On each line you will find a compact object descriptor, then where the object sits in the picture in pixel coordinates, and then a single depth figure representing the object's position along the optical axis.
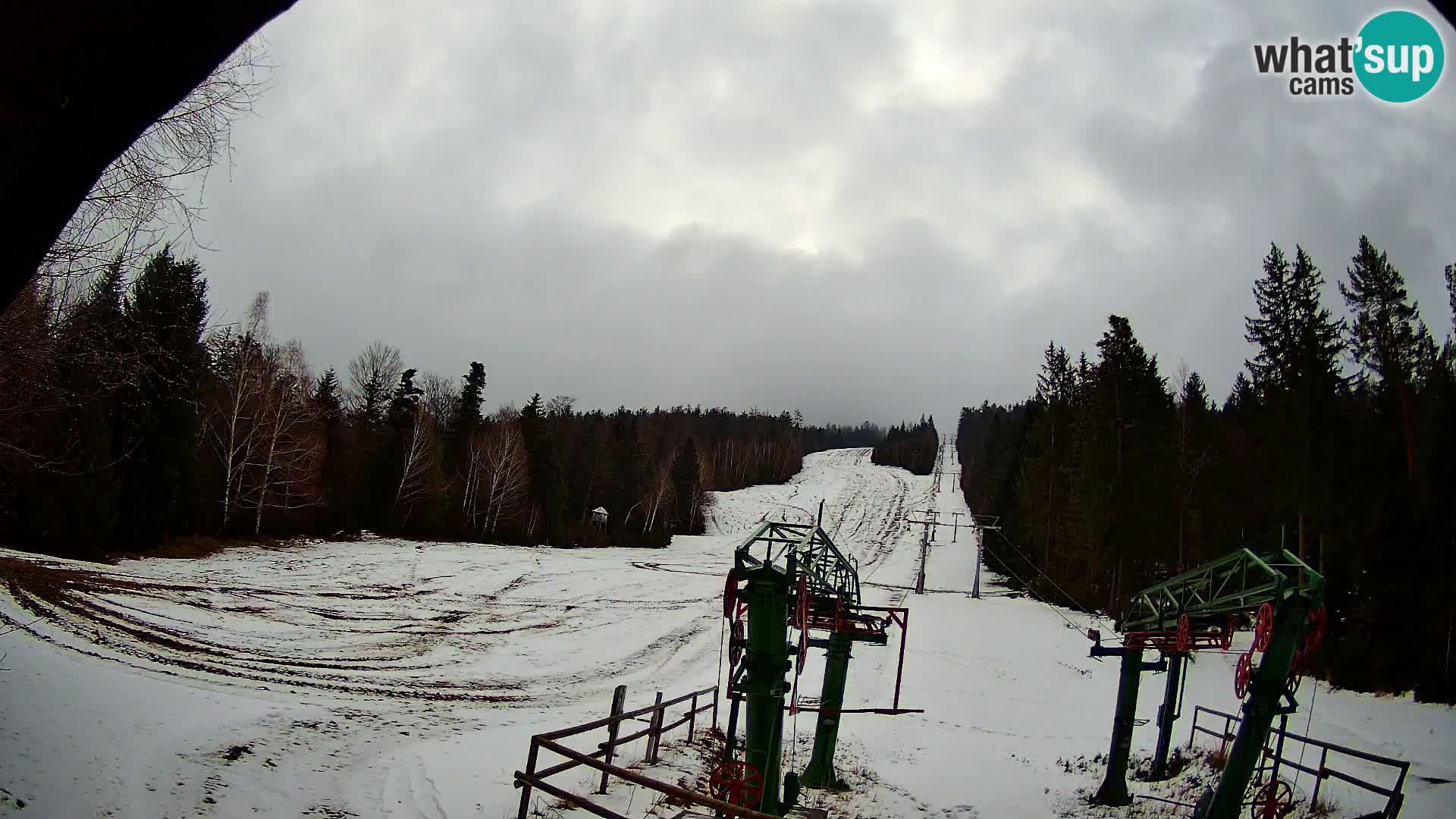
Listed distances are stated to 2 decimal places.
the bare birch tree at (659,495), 71.19
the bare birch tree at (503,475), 53.91
